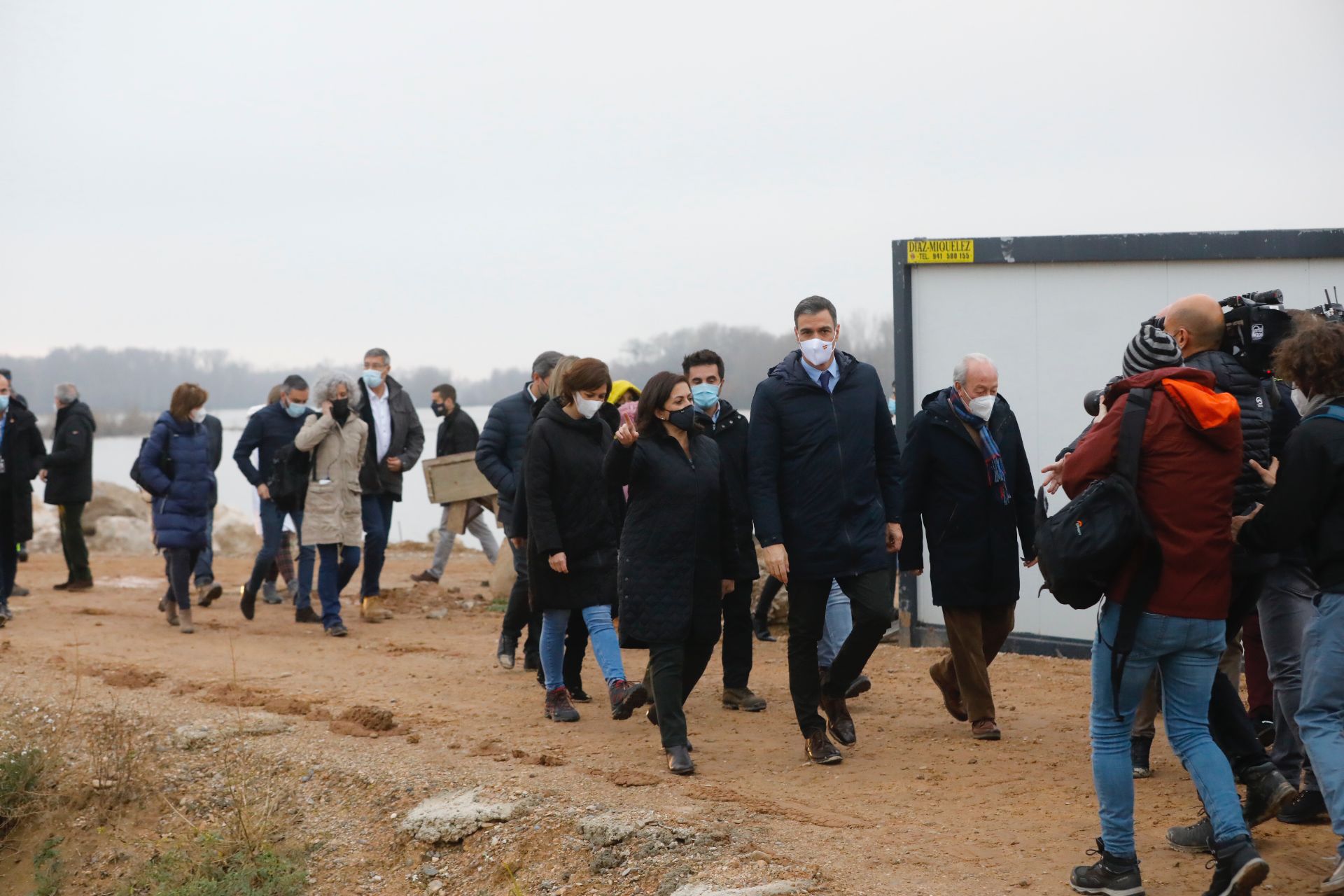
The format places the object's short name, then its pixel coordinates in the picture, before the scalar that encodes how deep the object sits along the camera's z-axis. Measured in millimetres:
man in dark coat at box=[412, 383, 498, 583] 14320
